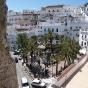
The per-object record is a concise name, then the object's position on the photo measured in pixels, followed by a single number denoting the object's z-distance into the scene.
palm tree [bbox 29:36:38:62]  18.93
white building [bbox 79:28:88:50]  27.10
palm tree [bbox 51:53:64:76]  16.45
